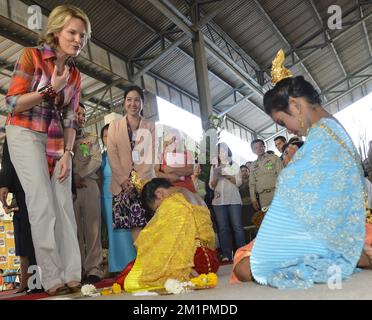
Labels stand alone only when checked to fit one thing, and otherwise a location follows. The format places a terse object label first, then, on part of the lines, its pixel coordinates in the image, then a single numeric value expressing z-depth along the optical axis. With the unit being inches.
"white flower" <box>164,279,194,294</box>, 75.6
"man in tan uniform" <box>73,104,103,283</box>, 117.4
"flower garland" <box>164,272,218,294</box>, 75.8
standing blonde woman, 79.6
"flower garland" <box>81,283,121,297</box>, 80.0
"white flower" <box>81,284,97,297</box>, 79.8
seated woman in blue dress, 68.9
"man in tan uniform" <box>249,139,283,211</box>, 185.5
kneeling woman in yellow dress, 86.7
